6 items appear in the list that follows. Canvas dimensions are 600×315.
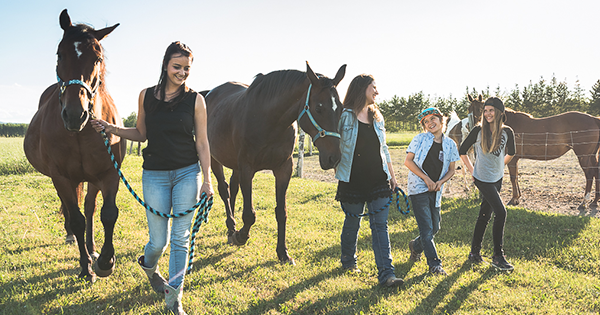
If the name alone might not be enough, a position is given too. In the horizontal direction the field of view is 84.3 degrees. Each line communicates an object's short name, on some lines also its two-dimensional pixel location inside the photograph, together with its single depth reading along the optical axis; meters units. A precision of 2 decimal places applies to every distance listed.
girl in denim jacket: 3.34
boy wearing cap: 3.64
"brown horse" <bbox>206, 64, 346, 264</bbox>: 3.13
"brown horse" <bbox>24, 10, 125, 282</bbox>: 2.64
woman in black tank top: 2.55
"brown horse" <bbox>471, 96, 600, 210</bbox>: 7.49
